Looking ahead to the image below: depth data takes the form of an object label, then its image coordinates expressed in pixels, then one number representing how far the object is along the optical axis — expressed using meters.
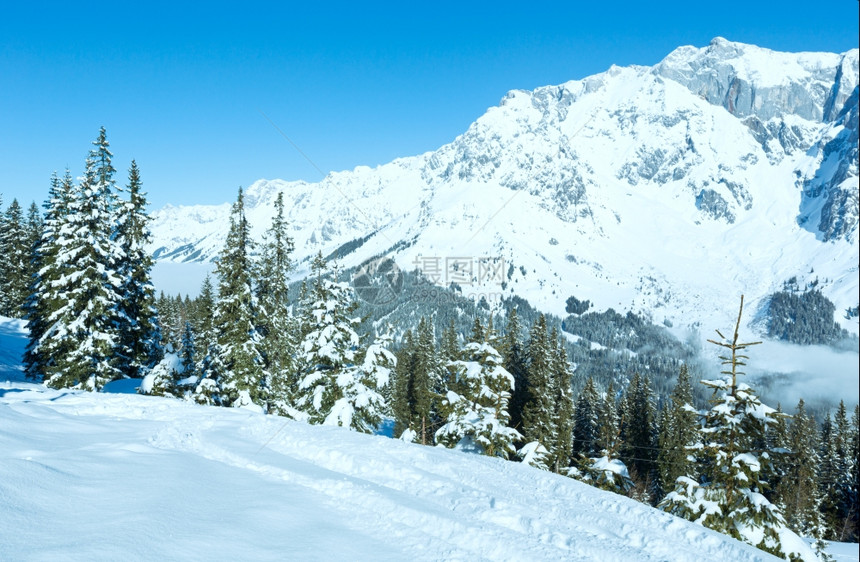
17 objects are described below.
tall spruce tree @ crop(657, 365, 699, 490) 55.23
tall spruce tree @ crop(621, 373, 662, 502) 59.31
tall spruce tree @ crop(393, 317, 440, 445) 55.41
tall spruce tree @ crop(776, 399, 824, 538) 50.41
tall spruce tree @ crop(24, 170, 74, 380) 26.11
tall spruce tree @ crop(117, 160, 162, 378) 30.03
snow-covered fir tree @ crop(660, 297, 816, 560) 15.20
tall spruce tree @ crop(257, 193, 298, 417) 29.80
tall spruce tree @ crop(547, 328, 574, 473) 42.50
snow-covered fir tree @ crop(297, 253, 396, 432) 24.91
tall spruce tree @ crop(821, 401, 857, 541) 61.72
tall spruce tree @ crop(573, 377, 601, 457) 54.78
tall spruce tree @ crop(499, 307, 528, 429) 46.53
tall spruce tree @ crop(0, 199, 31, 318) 48.75
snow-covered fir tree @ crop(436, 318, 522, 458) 22.31
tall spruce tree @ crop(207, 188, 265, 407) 28.11
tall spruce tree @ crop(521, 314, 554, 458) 40.81
